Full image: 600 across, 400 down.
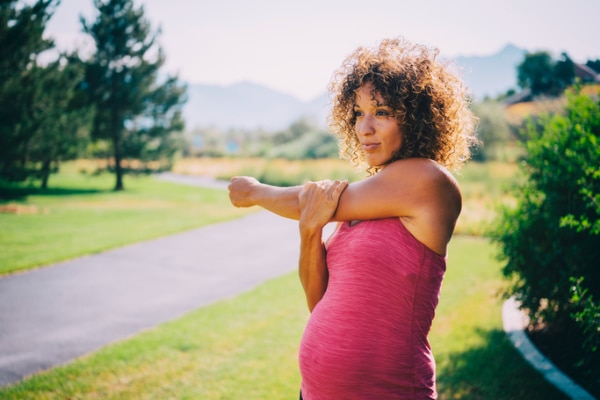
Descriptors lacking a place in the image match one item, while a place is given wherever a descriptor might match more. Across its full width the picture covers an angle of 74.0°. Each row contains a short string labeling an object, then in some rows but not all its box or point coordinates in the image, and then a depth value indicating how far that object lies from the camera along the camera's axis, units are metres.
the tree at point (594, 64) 4.70
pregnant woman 1.44
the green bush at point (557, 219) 3.56
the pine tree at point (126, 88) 21.94
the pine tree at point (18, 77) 14.23
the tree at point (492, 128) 26.19
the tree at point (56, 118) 16.16
